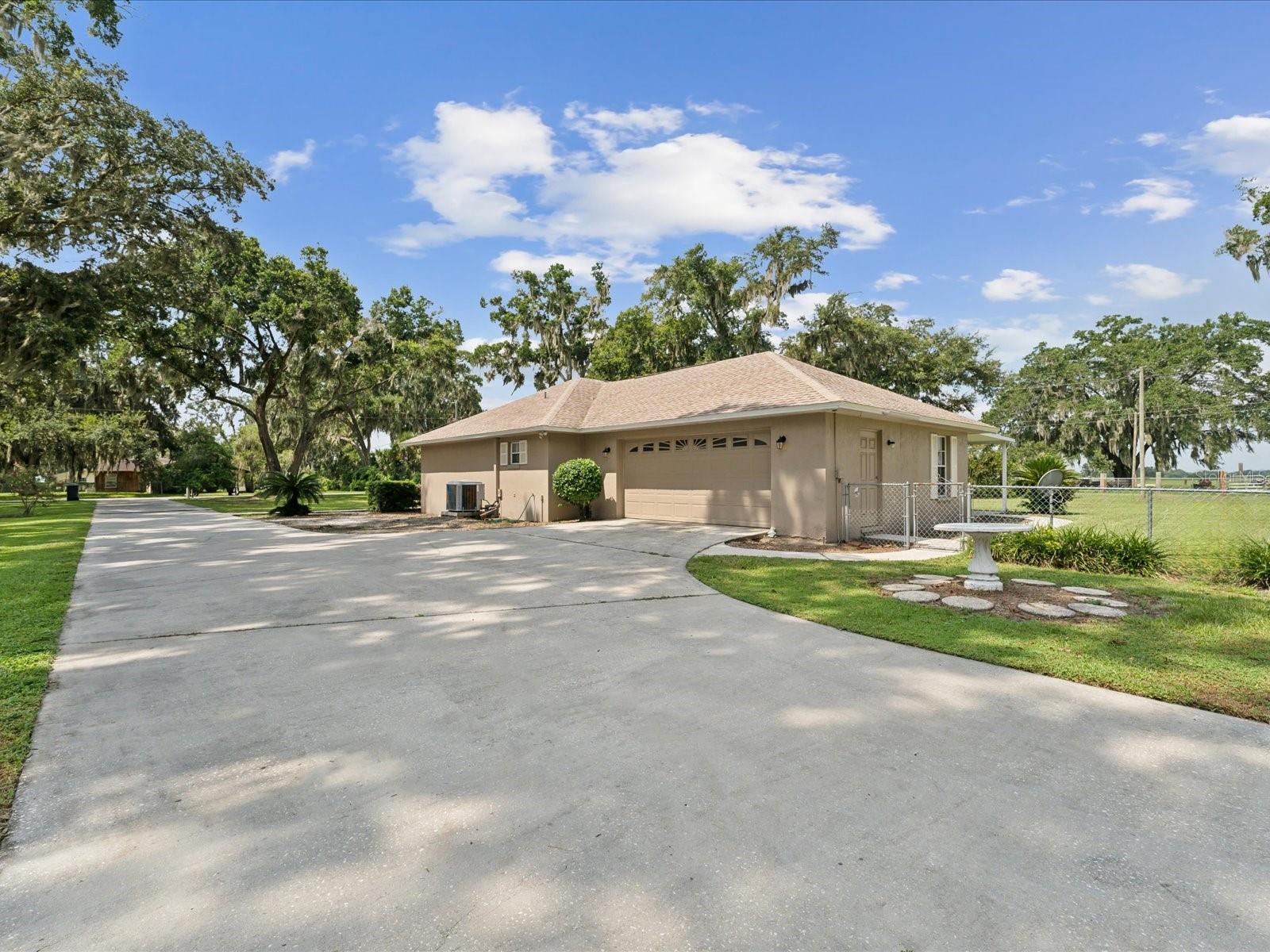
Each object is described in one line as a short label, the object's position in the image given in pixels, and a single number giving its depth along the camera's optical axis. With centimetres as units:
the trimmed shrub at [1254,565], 677
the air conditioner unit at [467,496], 1809
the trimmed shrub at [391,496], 2119
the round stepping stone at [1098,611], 544
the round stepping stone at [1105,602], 584
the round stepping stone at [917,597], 620
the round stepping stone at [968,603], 574
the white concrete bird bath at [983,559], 643
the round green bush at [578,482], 1508
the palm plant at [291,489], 2019
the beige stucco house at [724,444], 1177
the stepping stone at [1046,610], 547
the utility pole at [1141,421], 3116
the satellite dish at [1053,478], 1430
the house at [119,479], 4451
